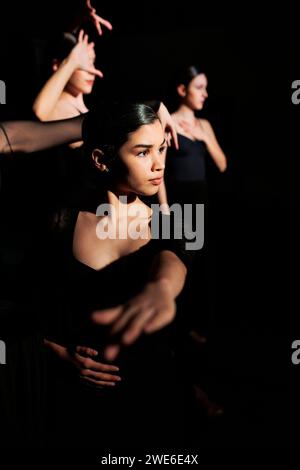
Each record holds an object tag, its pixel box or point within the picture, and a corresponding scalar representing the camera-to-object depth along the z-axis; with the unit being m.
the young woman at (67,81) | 1.63
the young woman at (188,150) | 2.38
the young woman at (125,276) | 0.77
